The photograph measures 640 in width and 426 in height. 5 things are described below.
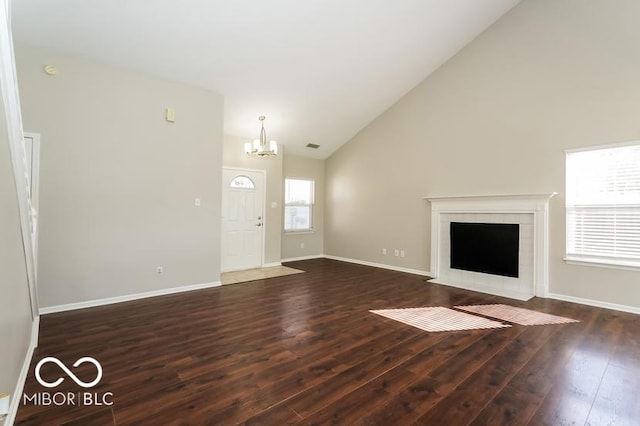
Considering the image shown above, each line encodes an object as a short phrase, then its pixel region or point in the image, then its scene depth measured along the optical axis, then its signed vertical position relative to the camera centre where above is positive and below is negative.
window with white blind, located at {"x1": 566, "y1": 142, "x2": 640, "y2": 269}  3.83 +0.23
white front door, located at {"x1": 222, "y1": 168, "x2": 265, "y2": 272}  6.11 -0.06
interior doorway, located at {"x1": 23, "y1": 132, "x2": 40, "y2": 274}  3.48 +0.55
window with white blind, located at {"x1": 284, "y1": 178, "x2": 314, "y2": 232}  7.64 +0.31
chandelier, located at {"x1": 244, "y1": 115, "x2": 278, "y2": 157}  5.25 +1.25
